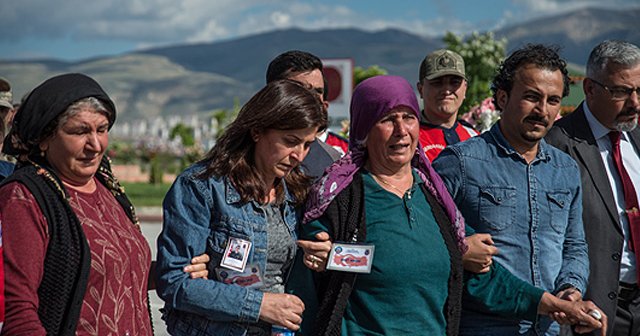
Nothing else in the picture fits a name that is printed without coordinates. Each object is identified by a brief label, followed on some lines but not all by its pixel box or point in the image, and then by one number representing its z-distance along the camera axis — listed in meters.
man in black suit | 3.76
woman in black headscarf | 2.53
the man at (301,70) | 4.61
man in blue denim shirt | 3.34
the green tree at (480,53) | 21.52
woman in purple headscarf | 2.99
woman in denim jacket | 2.89
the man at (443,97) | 5.37
